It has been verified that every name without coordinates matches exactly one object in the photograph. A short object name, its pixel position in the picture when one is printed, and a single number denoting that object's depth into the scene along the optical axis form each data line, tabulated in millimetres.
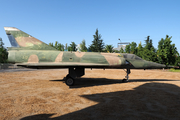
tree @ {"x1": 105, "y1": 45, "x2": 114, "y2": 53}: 60125
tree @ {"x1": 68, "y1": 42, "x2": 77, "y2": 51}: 71525
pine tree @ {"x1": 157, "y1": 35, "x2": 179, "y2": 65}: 34250
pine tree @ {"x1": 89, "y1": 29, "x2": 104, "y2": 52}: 60775
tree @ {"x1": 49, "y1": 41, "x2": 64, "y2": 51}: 73319
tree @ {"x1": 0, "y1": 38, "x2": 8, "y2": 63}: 41088
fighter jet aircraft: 10211
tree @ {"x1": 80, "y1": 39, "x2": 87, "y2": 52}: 78100
